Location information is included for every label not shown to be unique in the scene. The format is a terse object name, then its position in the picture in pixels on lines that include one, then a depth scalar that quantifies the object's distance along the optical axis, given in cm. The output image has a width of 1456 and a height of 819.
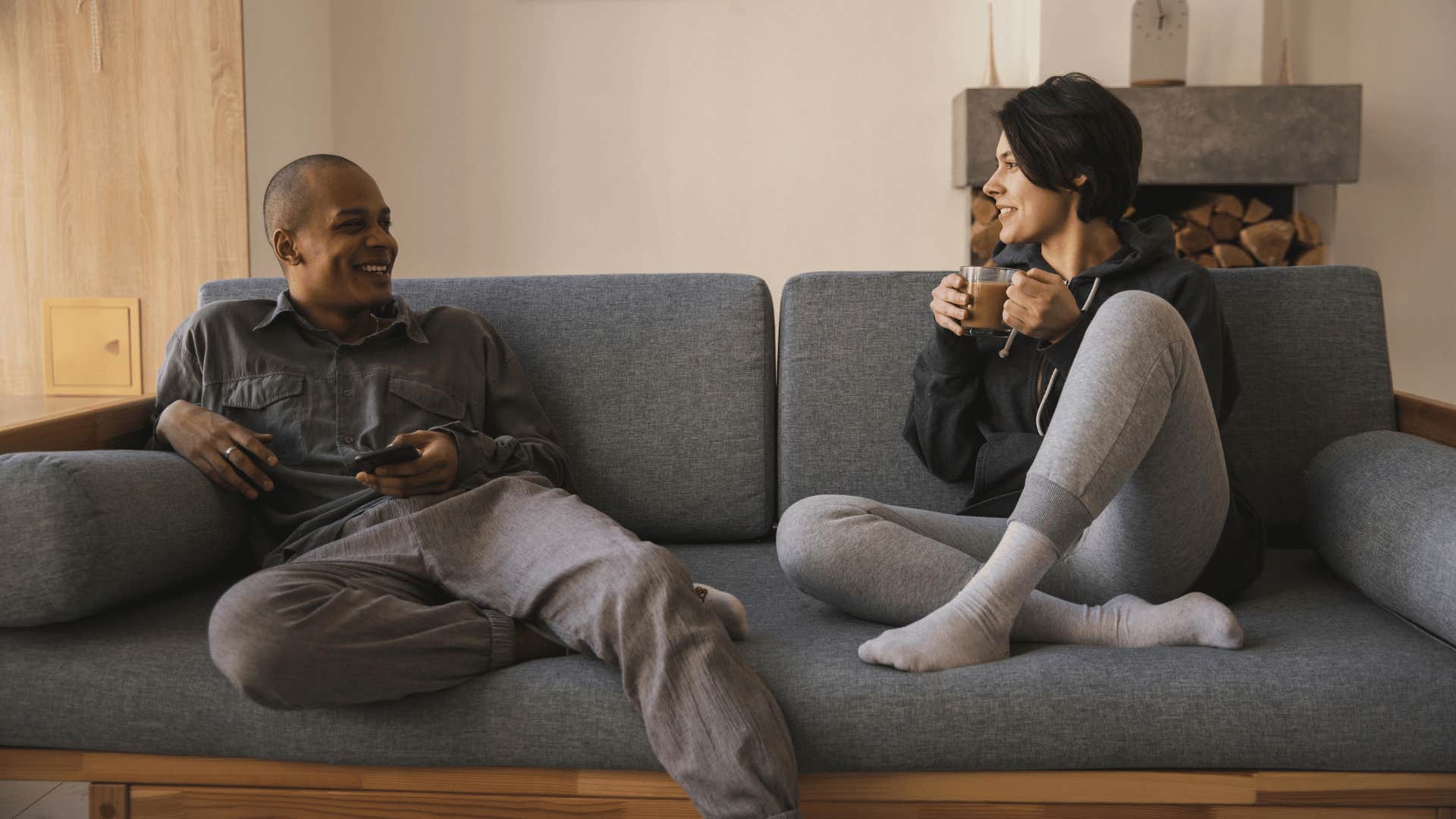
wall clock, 352
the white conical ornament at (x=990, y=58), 371
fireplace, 342
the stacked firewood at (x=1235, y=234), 361
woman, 128
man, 120
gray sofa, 123
